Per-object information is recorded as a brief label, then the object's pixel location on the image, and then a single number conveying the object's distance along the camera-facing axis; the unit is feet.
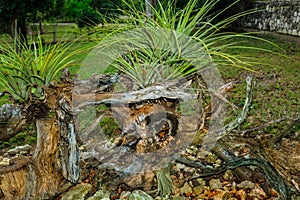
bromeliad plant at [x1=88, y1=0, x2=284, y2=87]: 5.98
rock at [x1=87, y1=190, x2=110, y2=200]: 6.18
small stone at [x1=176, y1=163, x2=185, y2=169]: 7.21
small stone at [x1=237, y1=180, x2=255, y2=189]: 6.35
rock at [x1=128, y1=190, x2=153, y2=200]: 5.91
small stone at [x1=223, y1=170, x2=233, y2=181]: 6.79
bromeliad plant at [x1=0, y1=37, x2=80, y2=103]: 5.39
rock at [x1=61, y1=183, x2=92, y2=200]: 6.22
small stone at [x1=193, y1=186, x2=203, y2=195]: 6.38
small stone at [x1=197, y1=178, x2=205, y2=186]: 6.62
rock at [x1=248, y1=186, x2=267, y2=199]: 6.09
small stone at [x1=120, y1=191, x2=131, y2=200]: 6.19
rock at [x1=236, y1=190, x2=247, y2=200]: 6.06
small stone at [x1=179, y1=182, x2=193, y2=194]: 6.38
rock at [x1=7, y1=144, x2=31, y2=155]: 8.45
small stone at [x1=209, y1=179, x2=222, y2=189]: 6.47
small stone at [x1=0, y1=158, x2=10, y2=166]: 7.59
